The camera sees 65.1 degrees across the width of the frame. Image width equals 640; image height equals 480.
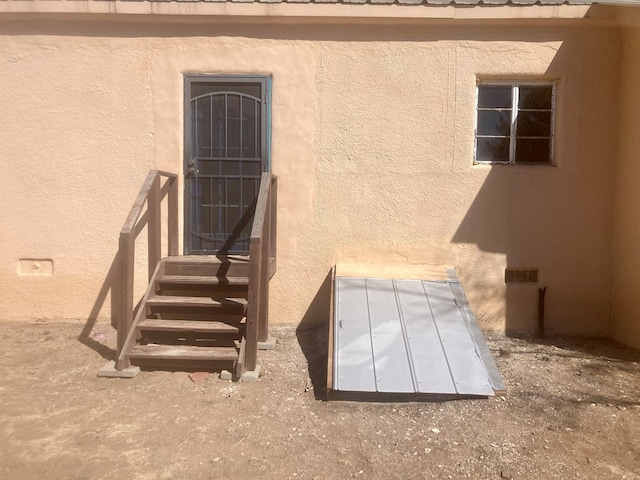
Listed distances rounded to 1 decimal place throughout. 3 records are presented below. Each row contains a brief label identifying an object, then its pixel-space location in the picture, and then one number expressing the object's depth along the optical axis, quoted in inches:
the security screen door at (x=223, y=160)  216.4
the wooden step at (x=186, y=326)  177.9
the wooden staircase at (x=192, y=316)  170.9
